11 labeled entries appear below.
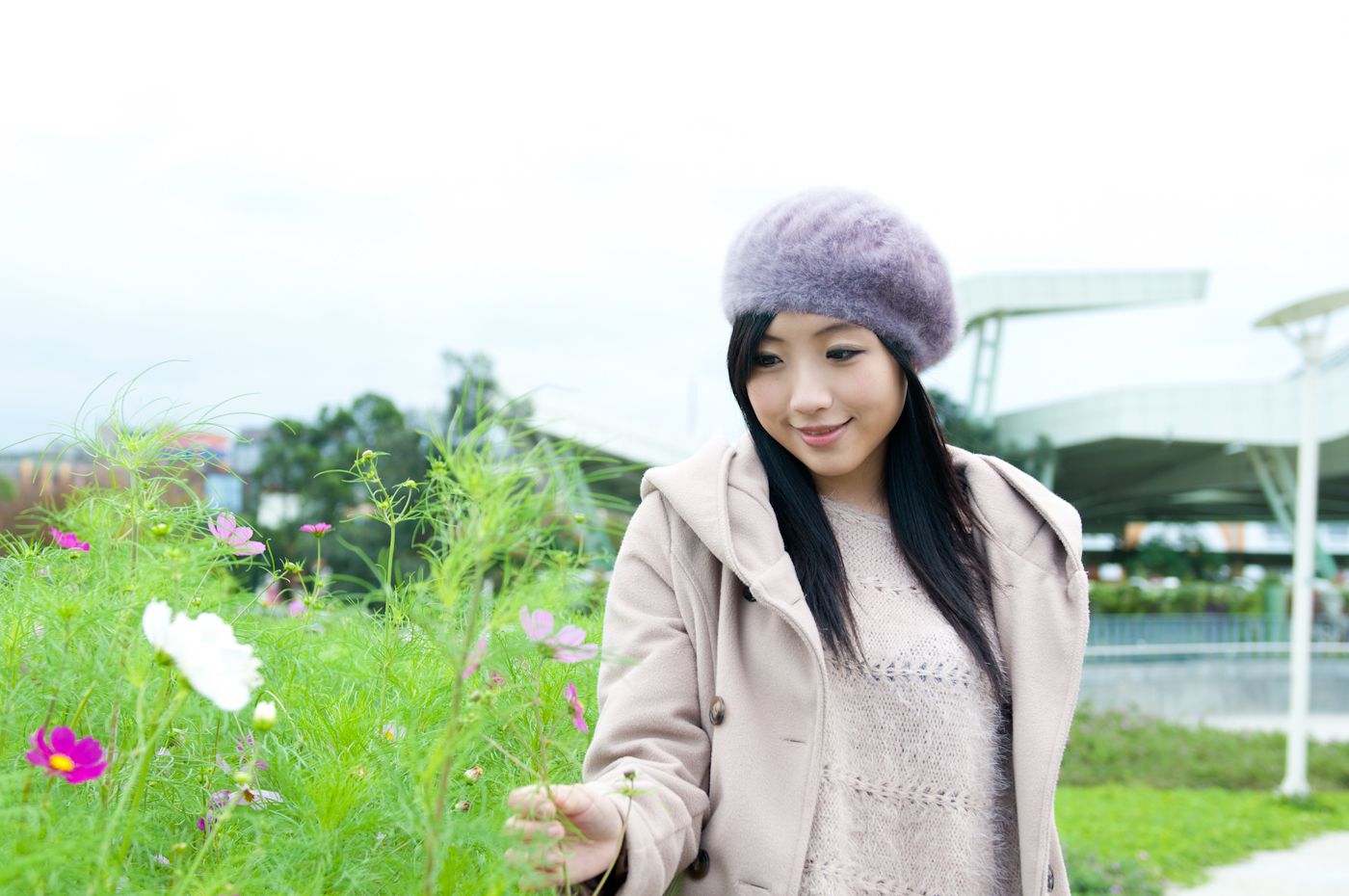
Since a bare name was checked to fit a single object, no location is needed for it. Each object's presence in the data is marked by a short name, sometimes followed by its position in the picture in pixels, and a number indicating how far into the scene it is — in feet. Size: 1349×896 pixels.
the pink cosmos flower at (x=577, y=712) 3.88
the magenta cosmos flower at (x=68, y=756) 2.45
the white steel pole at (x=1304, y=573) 26.63
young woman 4.41
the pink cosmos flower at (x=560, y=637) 2.75
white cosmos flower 2.20
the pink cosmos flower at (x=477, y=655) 2.58
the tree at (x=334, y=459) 35.53
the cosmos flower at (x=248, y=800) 2.97
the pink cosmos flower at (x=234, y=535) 3.69
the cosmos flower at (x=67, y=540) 3.92
